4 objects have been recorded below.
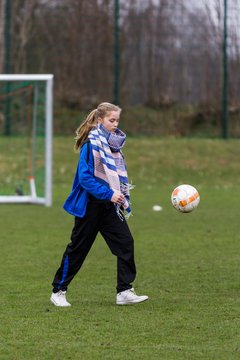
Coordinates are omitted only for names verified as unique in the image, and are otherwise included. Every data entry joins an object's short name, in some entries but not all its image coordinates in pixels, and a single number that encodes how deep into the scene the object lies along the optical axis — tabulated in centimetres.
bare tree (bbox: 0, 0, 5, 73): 4694
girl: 1416
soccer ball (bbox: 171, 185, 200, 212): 1500
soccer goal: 3198
